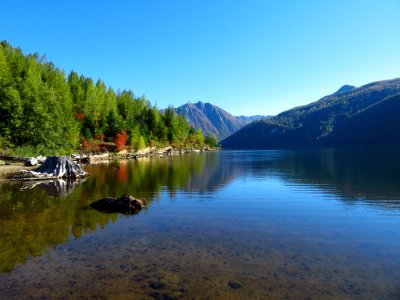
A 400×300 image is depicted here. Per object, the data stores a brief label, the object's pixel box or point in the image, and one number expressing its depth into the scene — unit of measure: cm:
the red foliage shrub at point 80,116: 11850
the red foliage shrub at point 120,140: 12875
